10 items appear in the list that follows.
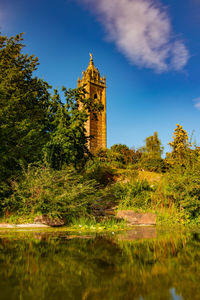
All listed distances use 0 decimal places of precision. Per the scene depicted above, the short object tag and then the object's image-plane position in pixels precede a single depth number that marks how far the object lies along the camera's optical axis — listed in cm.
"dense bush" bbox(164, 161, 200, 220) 863
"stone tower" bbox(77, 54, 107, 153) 4809
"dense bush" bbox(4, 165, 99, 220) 732
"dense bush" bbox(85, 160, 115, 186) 1505
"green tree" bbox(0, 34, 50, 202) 866
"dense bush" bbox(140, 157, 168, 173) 2488
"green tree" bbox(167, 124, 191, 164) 3242
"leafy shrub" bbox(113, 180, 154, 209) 1037
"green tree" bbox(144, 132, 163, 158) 4617
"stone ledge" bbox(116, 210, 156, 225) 847
